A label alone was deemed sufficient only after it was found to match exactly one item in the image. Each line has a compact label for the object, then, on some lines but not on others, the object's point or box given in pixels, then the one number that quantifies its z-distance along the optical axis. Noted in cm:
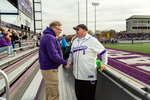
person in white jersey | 200
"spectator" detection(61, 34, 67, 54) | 826
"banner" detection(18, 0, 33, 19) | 1281
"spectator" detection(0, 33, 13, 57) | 514
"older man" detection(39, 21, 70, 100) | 194
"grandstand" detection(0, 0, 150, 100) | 164
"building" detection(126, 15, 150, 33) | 7640
